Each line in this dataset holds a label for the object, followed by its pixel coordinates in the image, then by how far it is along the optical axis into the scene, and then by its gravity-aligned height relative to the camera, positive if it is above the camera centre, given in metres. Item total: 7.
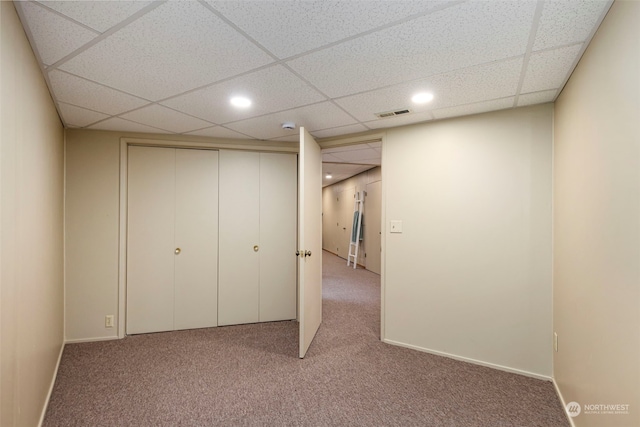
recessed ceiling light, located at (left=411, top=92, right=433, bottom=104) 1.95 +0.86
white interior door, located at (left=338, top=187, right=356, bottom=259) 7.42 -0.13
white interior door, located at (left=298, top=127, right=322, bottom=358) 2.40 -0.24
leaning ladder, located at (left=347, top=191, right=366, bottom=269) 6.52 -0.34
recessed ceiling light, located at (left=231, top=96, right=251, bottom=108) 2.03 +0.86
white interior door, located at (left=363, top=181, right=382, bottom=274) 5.85 -0.30
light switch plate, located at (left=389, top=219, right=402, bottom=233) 2.66 -0.12
